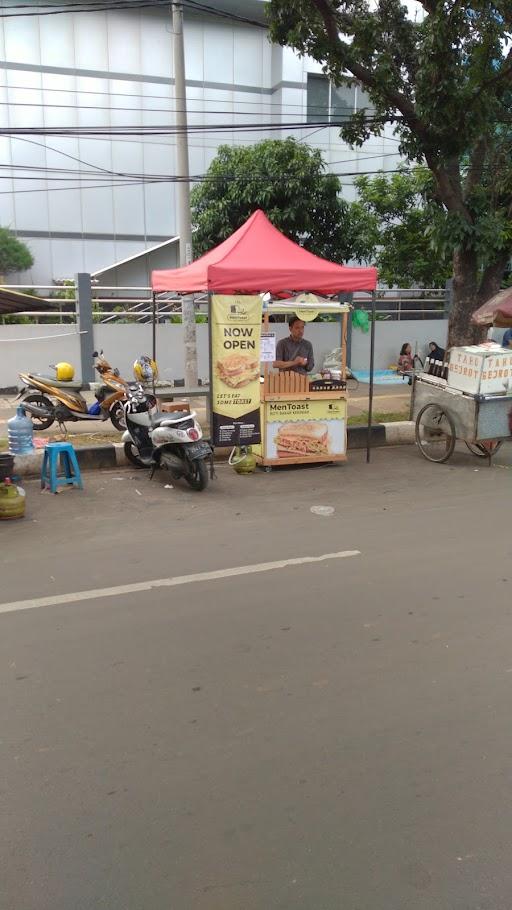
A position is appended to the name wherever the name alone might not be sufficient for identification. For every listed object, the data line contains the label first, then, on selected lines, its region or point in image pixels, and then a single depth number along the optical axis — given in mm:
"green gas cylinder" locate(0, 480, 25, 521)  6391
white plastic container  8352
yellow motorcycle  10320
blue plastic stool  7430
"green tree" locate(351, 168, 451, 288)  18922
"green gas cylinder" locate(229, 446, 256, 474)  8391
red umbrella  9758
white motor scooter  7523
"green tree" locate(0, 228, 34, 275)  22031
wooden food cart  8531
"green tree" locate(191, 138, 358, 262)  15156
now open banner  7949
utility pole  12242
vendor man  8867
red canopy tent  7785
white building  22828
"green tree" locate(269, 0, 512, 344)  9727
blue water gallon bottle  8008
